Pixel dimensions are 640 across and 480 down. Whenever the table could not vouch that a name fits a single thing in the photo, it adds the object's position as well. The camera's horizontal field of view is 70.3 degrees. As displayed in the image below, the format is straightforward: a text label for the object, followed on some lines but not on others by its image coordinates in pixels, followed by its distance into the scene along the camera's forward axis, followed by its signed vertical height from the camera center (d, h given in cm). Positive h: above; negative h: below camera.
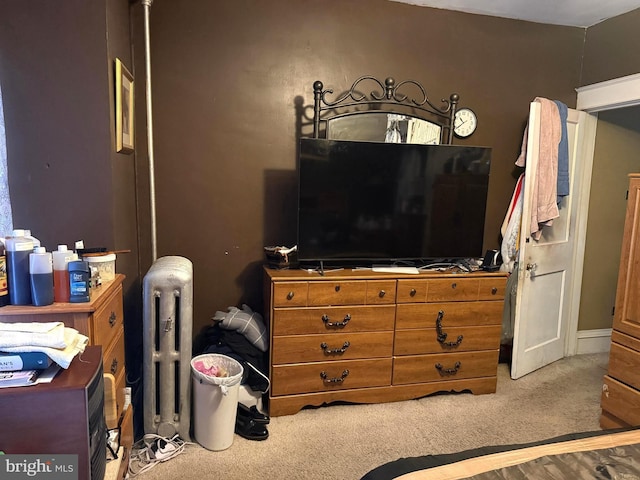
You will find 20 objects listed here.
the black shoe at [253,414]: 248 -123
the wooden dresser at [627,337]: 236 -73
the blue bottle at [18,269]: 151 -29
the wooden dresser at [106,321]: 151 -49
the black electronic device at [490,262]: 292 -42
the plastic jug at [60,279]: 158 -33
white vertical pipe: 253 +32
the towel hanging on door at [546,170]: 307 +19
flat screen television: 268 -5
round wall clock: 321 +51
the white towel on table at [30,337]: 122 -42
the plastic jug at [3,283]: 150 -33
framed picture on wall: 217 +39
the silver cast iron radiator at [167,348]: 221 -80
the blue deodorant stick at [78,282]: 156 -33
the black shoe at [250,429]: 240 -127
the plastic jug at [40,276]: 151 -31
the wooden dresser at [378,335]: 258 -85
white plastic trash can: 225 -110
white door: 312 -56
